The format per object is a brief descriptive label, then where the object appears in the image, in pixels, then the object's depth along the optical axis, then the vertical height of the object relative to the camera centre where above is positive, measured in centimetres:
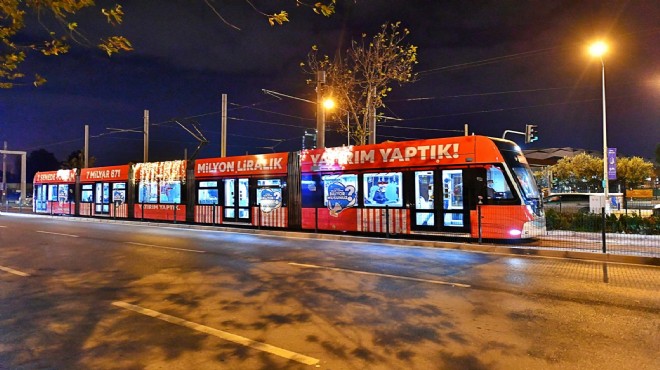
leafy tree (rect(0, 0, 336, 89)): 523 +213
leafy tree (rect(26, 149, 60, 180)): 10250 +859
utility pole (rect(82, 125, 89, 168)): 4034 +513
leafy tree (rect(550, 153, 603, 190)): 5509 +324
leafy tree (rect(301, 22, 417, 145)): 2359 +639
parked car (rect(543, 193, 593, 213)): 2658 -10
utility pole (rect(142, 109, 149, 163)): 3369 +444
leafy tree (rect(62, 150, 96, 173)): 6012 +538
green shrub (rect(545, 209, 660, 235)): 1600 -88
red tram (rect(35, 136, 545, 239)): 1384 +35
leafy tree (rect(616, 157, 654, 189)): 5447 +326
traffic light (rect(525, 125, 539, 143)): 2316 +324
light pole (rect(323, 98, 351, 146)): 2448 +497
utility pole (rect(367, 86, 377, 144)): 2425 +429
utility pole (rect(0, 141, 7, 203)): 5480 +202
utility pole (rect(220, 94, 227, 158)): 2777 +446
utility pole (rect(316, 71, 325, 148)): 2147 +379
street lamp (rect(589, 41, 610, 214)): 2162 +674
